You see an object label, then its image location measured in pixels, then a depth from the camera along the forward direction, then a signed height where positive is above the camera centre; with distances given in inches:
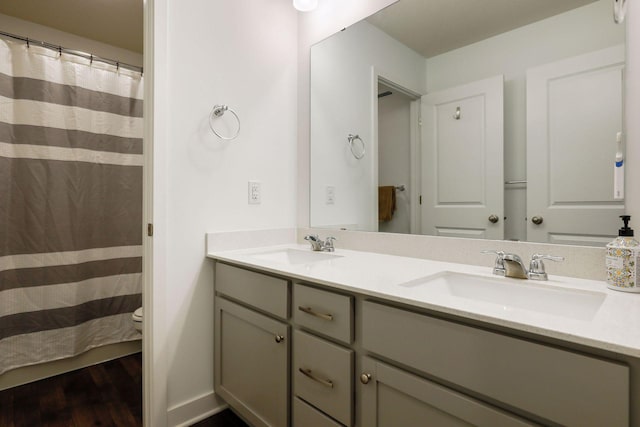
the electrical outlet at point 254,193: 68.6 +4.4
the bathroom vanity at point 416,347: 23.6 -12.5
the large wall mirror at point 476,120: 40.7 +14.4
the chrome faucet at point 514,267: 39.3 -6.5
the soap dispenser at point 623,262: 33.2 -4.9
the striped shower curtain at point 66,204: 72.7 +2.4
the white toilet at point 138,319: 76.8 -24.6
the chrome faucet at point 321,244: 64.9 -6.0
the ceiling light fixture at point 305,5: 69.3 +44.3
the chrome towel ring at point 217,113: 62.5 +19.2
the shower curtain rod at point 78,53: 74.2 +38.7
